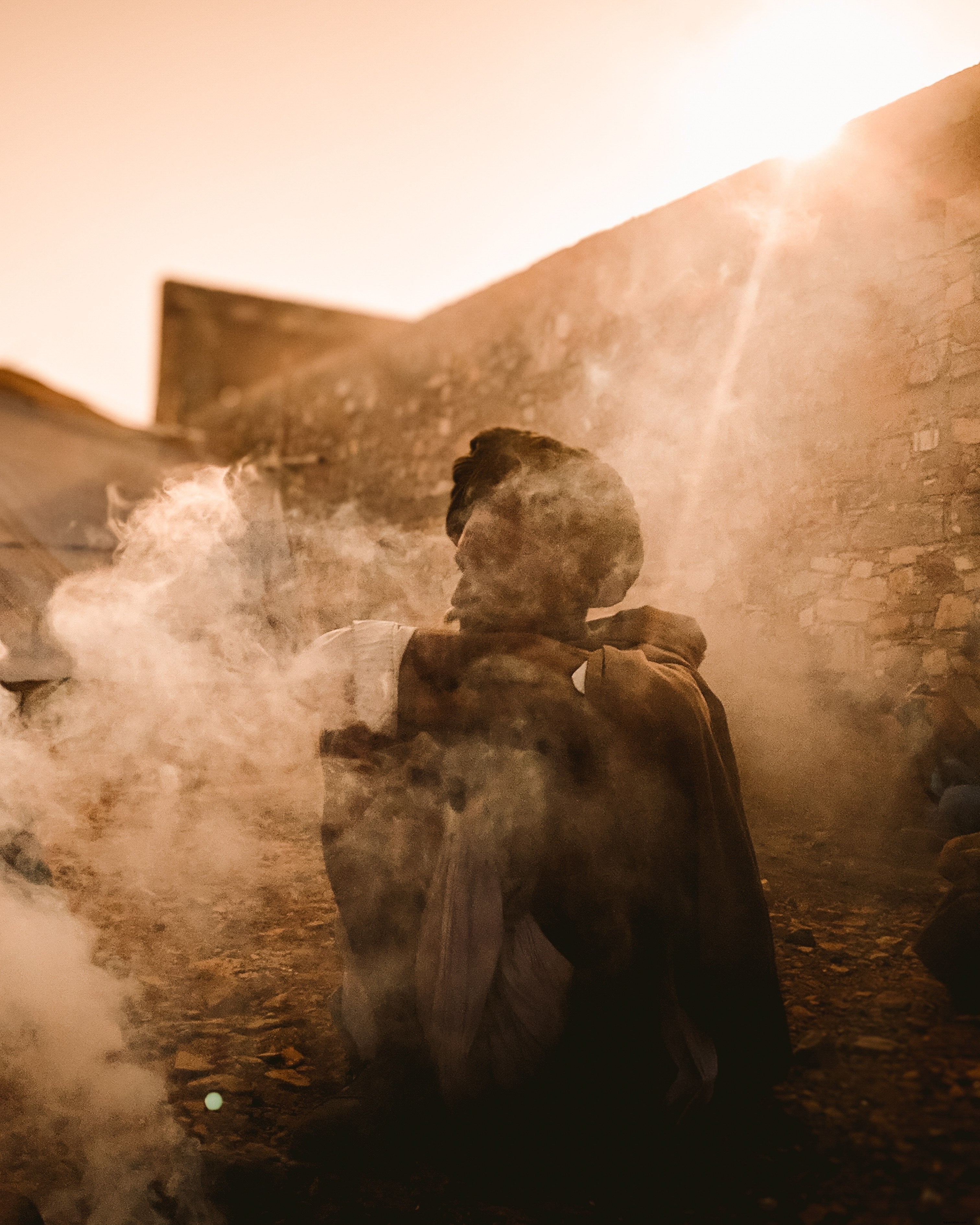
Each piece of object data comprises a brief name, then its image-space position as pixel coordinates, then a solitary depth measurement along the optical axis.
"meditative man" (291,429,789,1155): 1.74
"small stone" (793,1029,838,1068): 2.00
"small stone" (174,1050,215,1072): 2.11
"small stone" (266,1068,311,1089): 2.04
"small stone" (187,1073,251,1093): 2.03
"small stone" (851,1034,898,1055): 2.03
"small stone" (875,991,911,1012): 2.23
